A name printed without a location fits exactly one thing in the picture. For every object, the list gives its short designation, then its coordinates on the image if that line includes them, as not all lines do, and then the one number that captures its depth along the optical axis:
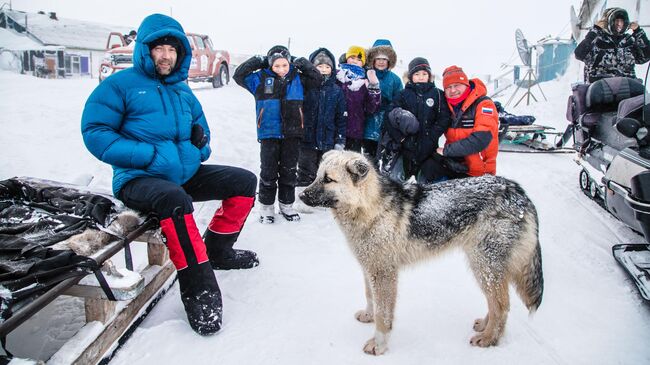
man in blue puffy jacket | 2.82
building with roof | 20.38
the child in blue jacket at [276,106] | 4.68
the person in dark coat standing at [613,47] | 6.11
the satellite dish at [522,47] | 15.24
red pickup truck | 11.44
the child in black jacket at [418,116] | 4.26
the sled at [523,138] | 8.25
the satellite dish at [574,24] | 15.22
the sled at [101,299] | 1.97
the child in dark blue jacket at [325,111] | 5.04
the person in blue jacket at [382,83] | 5.32
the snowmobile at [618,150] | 3.19
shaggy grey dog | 2.71
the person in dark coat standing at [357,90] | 5.05
